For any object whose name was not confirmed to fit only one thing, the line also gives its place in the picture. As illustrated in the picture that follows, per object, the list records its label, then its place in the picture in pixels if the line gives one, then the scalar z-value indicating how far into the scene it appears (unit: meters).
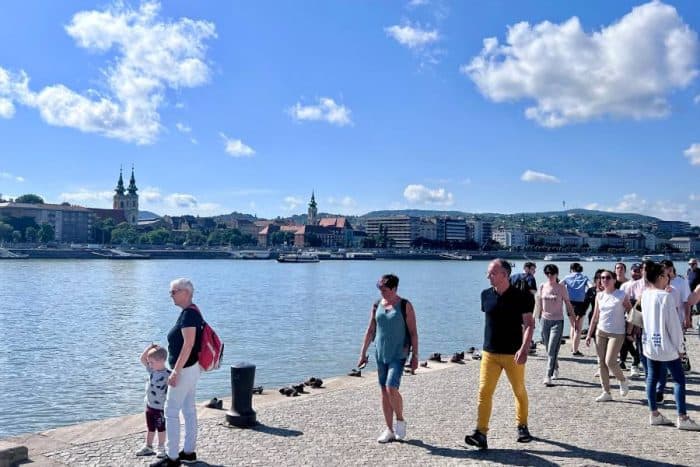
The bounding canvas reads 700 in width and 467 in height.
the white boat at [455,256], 189.30
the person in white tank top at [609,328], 9.34
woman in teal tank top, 7.25
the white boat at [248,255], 165.00
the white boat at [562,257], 192.00
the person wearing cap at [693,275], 14.52
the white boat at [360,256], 177.00
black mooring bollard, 8.12
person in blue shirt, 12.48
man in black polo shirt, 7.00
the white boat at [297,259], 146.75
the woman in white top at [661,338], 7.67
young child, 6.79
